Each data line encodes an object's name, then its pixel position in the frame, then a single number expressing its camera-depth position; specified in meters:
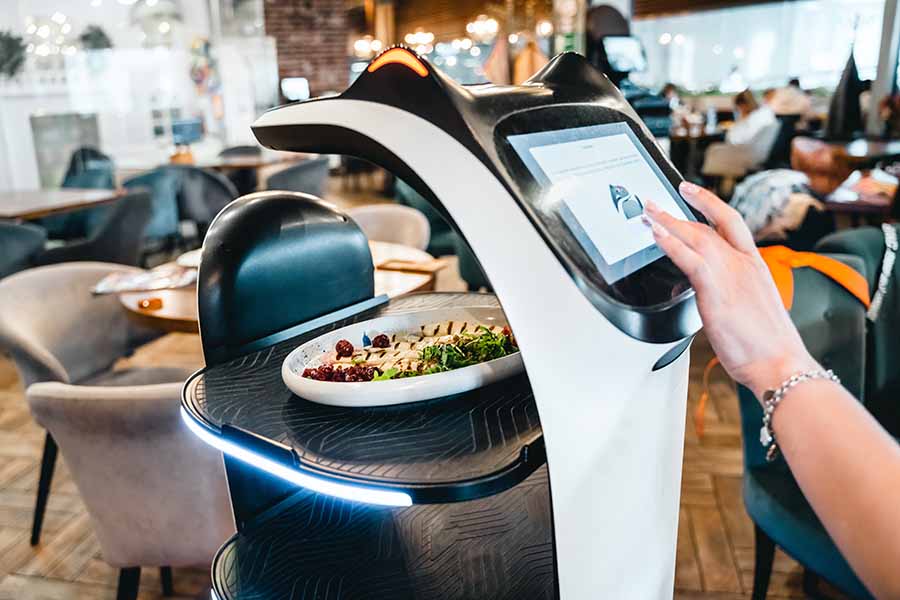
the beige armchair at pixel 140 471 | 1.43
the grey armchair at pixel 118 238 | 3.56
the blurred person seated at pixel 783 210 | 2.94
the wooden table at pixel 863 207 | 2.95
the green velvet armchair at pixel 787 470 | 1.41
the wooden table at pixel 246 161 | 5.69
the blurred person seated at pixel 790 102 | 8.02
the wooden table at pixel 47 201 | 3.68
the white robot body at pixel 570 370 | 0.59
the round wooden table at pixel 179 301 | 1.98
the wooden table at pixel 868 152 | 3.99
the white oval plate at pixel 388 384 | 0.72
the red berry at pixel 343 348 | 0.88
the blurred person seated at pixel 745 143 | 6.81
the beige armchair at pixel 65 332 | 1.89
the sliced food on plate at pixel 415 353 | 0.79
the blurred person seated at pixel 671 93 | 8.95
